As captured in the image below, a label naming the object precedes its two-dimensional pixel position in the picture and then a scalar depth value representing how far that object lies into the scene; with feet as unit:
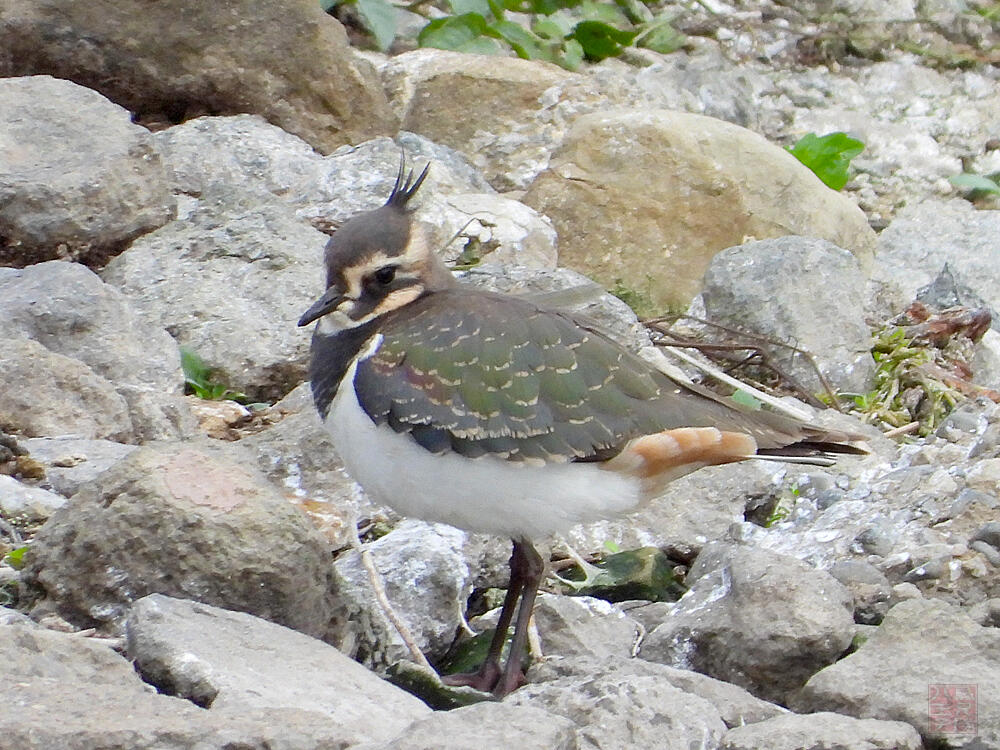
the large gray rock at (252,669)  25.59
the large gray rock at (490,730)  22.53
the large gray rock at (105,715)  21.88
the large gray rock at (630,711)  26.27
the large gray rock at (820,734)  26.02
